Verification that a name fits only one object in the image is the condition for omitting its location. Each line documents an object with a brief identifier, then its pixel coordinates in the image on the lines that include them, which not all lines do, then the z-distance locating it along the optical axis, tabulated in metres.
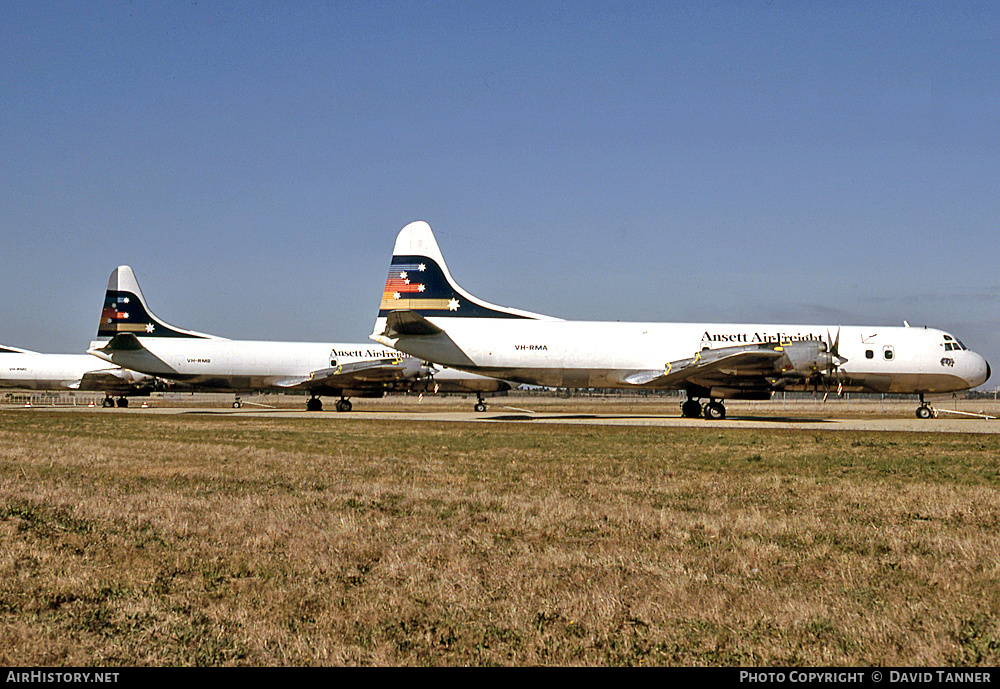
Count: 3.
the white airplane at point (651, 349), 40.12
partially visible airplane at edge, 81.44
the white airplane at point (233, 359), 55.06
